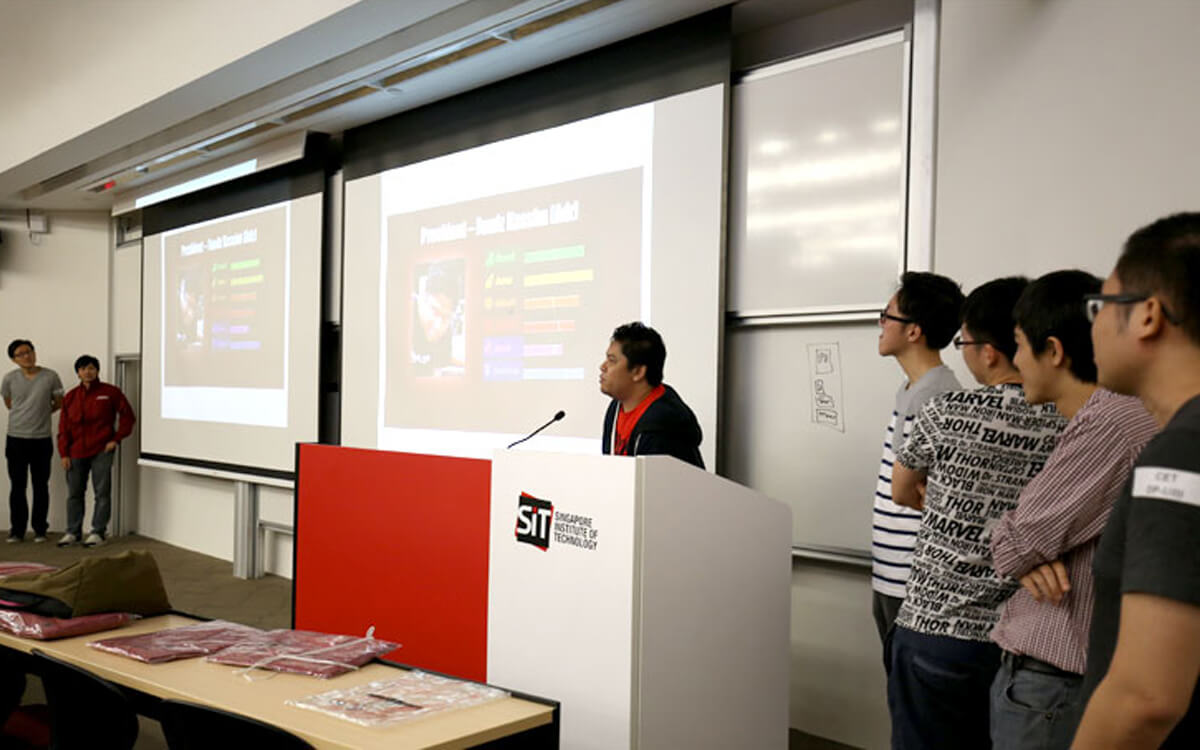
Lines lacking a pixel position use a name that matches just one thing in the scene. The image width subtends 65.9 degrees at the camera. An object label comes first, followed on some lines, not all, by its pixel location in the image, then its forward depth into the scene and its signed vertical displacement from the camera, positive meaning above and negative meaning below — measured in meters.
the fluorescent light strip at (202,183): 6.22 +1.23
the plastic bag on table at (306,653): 1.92 -0.65
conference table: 1.54 -0.65
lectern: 1.90 -0.53
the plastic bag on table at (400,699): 1.63 -0.64
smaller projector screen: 5.99 +0.12
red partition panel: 2.68 -0.62
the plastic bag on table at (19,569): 2.45 -0.60
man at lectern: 2.80 -0.09
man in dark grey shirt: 0.94 -0.16
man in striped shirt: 2.44 -0.01
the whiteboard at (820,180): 3.30 +0.70
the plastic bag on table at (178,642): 1.99 -0.66
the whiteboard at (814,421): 3.38 -0.22
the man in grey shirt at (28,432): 7.65 -0.68
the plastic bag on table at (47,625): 2.12 -0.64
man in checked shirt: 1.42 -0.23
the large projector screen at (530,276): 3.79 +0.40
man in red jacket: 7.50 -0.70
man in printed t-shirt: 1.71 -0.37
